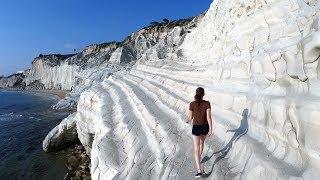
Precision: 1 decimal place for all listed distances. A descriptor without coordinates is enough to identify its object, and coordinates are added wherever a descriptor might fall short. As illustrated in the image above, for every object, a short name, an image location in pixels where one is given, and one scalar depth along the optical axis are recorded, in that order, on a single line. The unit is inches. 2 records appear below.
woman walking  131.6
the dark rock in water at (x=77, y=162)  318.5
